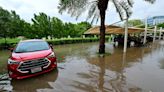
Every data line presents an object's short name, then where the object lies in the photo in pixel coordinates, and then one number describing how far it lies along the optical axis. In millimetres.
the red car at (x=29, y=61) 2977
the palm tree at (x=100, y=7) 5582
